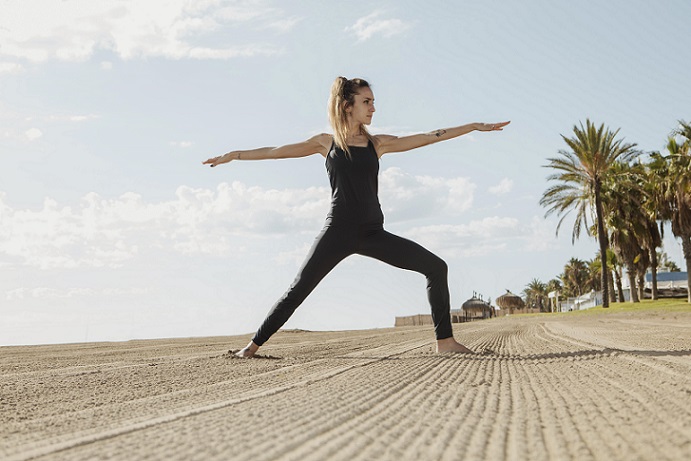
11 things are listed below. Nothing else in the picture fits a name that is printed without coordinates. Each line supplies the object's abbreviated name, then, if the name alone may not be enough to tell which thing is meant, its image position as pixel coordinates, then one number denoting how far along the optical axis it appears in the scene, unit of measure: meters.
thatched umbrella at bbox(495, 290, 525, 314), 75.19
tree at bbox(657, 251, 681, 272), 107.44
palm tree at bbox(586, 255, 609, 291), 87.64
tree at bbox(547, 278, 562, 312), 130.12
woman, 4.82
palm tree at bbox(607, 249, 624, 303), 58.04
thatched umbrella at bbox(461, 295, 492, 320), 60.81
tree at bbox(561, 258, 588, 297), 111.75
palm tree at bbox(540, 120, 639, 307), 37.16
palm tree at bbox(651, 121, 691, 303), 34.56
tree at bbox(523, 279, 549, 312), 132.79
